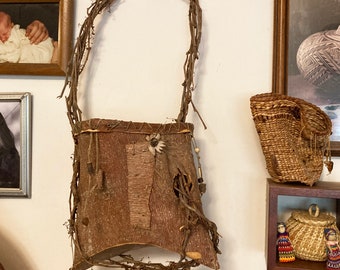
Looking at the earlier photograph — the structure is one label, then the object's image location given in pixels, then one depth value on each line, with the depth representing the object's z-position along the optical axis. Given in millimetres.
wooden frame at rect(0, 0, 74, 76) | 908
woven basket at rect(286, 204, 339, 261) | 761
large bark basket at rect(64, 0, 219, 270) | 726
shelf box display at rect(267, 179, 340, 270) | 731
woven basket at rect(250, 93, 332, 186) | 747
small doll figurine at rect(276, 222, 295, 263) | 763
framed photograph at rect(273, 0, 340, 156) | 850
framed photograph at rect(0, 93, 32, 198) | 943
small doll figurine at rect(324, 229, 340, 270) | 734
